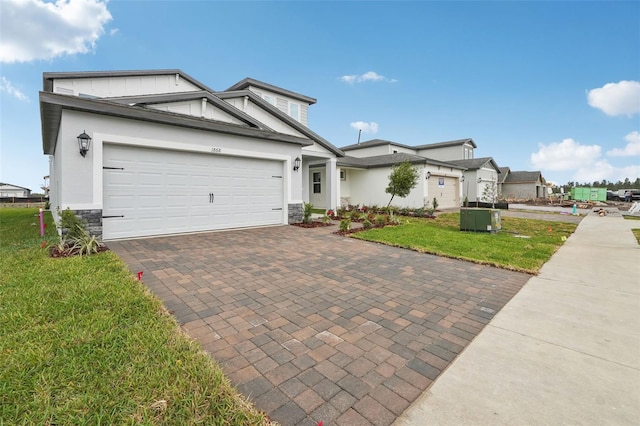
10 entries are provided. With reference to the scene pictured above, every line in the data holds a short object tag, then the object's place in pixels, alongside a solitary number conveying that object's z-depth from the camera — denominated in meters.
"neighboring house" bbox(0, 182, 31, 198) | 53.08
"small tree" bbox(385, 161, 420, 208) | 13.21
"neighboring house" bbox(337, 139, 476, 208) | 17.88
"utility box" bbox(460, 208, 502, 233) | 9.76
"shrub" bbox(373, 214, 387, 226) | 11.16
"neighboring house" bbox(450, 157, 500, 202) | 25.84
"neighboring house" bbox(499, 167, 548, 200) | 34.03
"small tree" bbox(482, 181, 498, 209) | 25.25
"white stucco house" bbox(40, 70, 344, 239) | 6.79
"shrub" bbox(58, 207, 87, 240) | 6.18
